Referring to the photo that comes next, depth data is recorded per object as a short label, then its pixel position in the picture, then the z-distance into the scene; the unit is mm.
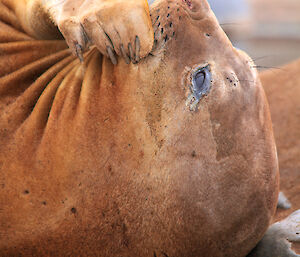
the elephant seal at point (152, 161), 4286
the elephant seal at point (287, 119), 4783
